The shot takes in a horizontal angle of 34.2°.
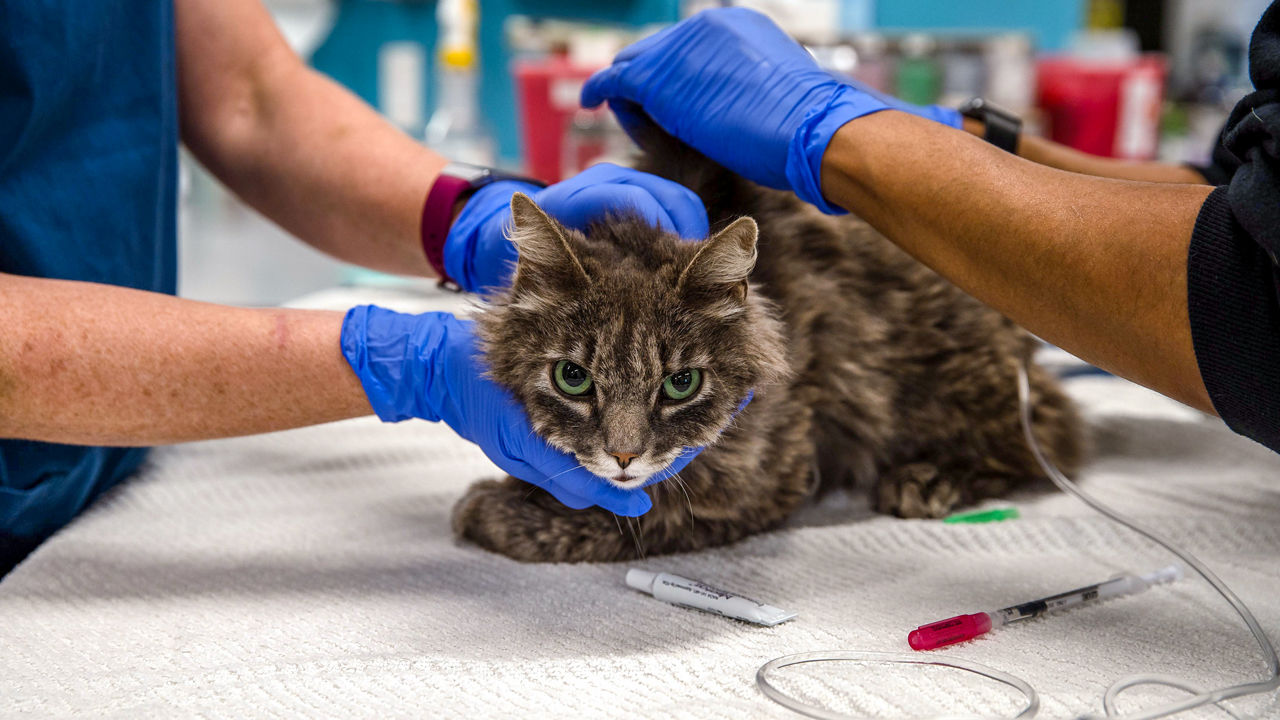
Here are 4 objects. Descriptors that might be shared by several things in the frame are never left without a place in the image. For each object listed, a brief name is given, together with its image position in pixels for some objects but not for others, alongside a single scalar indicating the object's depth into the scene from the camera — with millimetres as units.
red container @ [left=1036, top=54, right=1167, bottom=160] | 2051
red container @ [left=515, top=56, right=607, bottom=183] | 1911
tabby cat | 942
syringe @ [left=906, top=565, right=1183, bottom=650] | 924
